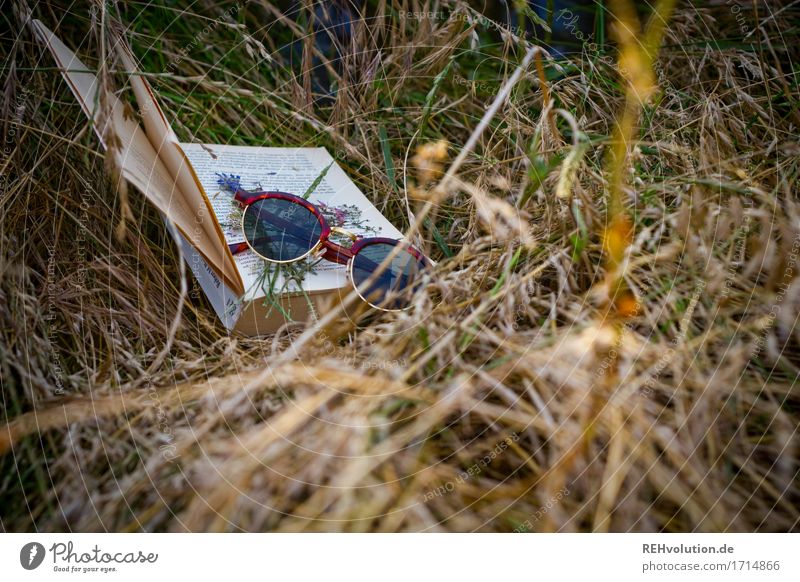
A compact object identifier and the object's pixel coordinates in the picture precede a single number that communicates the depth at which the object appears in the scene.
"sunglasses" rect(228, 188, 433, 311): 0.76
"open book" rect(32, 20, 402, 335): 0.73
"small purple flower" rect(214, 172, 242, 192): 0.88
